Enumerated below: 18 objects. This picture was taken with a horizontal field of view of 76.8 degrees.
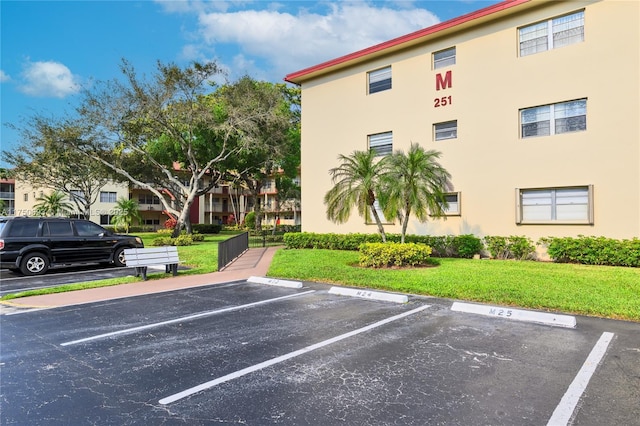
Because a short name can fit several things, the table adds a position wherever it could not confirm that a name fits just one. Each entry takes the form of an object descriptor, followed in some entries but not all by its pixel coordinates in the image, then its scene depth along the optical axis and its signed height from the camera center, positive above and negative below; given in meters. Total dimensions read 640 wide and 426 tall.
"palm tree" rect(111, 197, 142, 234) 46.12 +0.27
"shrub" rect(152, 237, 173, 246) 22.66 -1.42
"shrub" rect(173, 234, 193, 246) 23.19 -1.40
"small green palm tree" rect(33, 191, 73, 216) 47.44 +1.45
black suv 11.66 -0.80
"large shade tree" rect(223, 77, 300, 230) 25.86 +4.34
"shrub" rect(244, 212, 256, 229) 47.76 -0.61
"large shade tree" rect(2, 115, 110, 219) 25.82 +4.39
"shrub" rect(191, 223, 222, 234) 41.50 -1.28
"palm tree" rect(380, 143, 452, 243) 12.79 +0.89
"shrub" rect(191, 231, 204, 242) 25.72 -1.33
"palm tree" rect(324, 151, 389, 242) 13.74 +0.92
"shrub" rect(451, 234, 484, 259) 14.82 -1.17
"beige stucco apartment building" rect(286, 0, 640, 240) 12.80 +3.83
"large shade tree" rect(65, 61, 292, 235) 23.44 +5.72
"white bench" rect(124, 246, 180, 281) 10.73 -1.14
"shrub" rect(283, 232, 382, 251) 17.52 -1.16
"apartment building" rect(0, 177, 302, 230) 54.66 +1.77
